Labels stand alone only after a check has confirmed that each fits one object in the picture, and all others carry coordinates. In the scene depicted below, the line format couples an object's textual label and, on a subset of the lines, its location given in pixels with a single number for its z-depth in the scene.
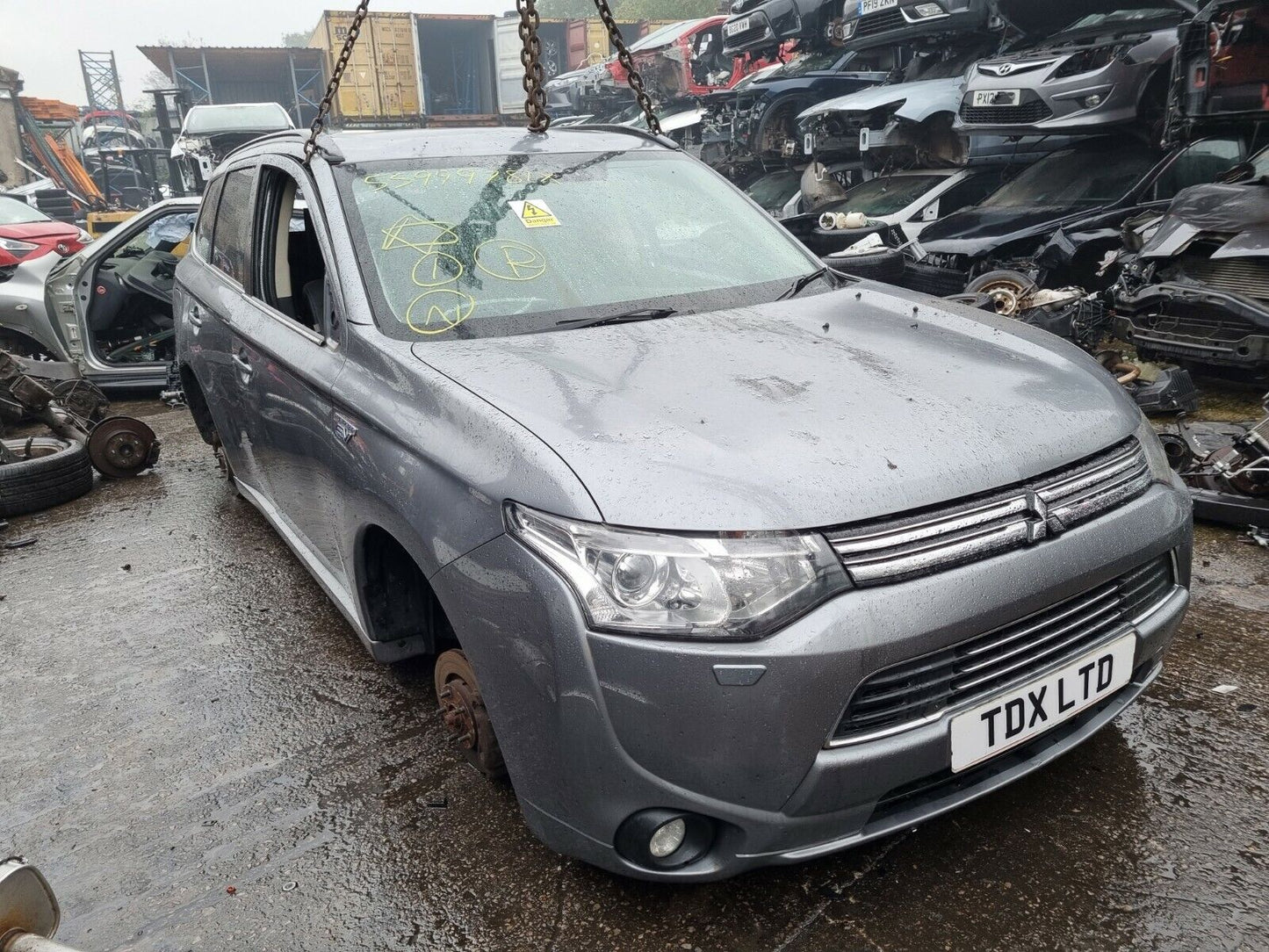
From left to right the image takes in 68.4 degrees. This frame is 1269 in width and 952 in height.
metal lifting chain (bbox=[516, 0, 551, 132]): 2.99
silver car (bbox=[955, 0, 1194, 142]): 6.61
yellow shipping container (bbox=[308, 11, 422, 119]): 24.03
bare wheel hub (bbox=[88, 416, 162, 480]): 5.29
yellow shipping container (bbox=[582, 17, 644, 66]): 27.33
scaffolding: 52.31
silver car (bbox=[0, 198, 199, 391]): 6.35
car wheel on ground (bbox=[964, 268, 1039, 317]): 5.72
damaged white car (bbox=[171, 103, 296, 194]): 15.09
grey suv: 1.66
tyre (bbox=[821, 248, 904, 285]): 5.86
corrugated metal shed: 26.78
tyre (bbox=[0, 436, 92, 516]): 4.80
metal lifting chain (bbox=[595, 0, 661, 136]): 3.20
